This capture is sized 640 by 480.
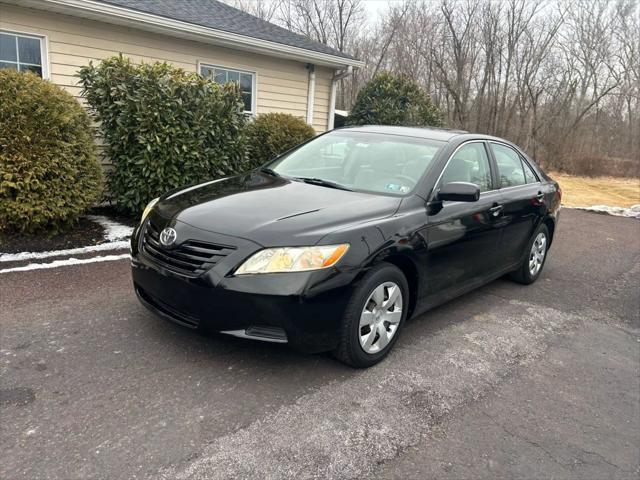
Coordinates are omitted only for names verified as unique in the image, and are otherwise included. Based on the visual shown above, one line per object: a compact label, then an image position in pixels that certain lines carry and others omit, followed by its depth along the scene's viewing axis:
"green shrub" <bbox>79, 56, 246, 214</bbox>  6.25
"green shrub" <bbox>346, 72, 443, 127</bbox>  11.79
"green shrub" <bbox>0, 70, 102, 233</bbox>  5.15
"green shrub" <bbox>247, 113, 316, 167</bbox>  8.34
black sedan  2.91
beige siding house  7.06
